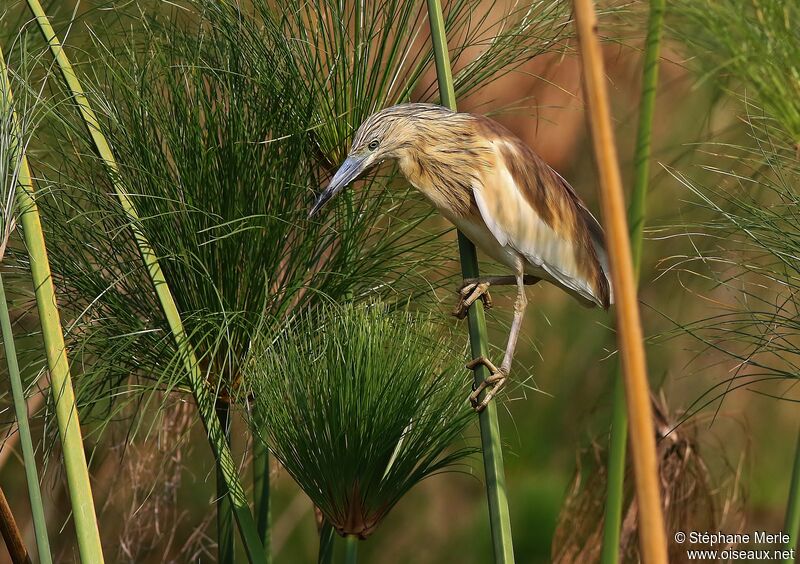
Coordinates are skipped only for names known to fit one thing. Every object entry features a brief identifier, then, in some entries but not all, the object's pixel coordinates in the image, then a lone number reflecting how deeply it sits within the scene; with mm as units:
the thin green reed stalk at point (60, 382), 9910
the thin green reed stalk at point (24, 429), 9881
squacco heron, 10082
